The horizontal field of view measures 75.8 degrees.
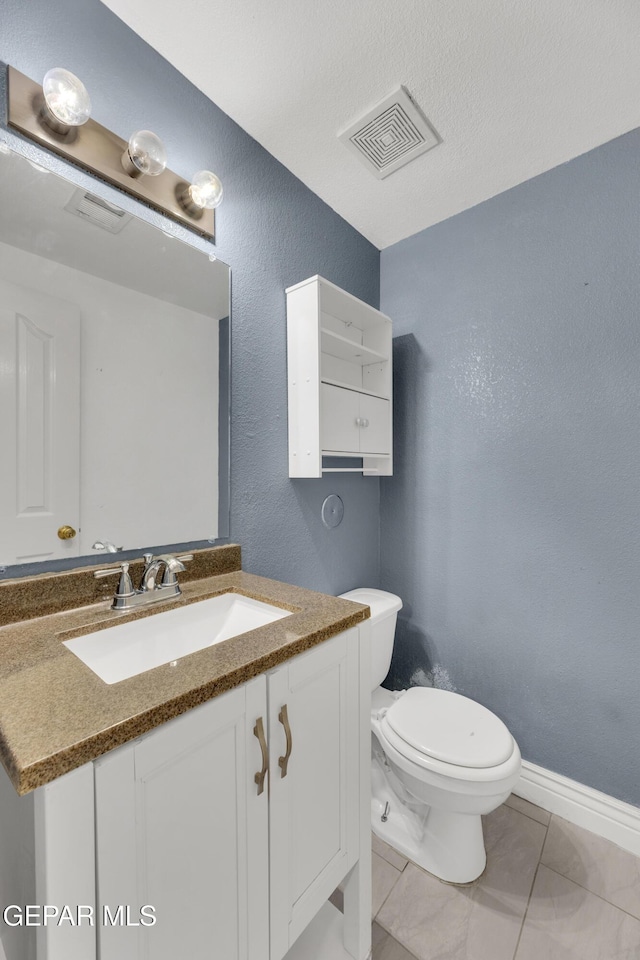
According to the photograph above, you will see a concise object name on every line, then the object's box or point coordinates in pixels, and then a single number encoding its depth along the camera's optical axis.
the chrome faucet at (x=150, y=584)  1.02
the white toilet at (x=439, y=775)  1.17
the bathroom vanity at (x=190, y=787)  0.52
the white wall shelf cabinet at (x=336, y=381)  1.49
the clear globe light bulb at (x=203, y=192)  1.19
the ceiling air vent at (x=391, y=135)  1.32
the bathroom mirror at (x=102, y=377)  0.92
